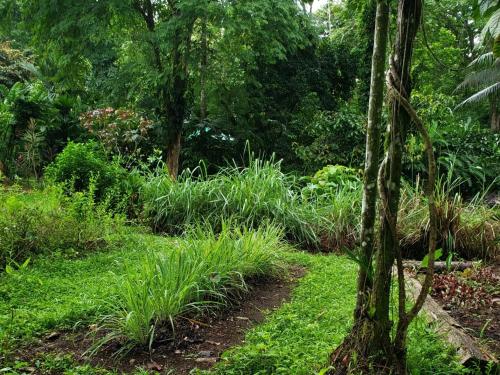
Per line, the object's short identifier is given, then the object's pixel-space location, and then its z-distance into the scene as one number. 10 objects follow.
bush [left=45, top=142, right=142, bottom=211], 7.08
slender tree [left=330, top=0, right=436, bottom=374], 2.41
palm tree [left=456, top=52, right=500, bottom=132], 16.94
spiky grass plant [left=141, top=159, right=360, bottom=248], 6.96
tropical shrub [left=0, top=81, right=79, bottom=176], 10.54
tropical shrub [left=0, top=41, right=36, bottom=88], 19.52
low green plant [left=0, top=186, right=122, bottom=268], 4.68
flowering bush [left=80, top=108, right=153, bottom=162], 10.45
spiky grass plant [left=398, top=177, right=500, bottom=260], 6.21
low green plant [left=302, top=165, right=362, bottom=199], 7.93
